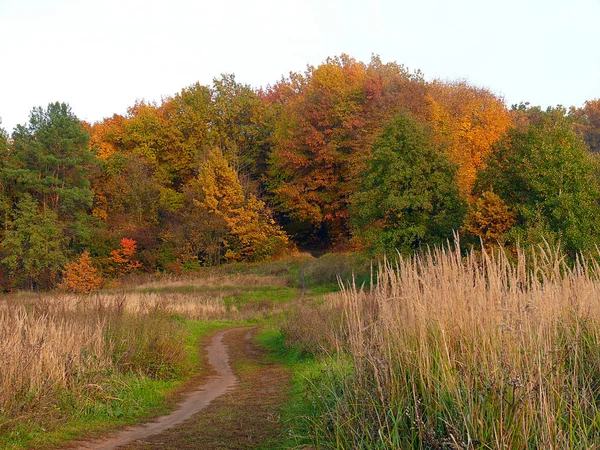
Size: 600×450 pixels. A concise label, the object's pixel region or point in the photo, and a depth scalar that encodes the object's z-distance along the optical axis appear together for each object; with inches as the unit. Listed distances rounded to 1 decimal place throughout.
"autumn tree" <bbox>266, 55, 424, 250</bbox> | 2112.5
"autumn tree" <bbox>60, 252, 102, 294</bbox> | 1894.7
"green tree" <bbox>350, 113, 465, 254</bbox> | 1428.4
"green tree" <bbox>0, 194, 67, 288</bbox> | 2055.9
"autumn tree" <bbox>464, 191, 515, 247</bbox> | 1222.3
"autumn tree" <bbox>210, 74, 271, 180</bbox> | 2564.0
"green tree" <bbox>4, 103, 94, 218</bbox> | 2142.0
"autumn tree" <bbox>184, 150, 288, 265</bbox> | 2221.9
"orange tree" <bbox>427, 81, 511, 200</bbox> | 1863.9
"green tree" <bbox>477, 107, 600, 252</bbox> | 1152.2
